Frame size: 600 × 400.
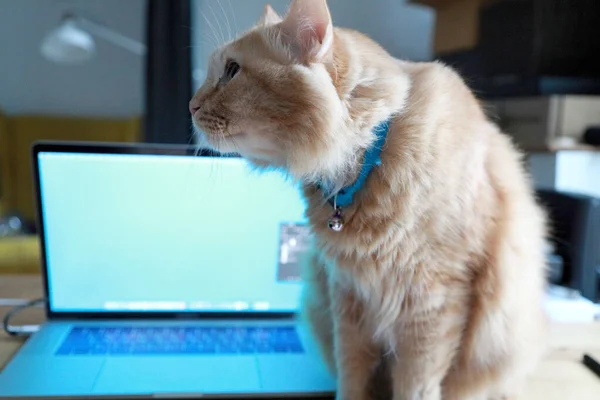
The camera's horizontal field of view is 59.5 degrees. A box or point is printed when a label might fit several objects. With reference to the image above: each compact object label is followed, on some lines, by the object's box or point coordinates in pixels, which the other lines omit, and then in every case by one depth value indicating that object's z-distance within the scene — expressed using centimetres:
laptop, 101
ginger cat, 67
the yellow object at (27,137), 379
